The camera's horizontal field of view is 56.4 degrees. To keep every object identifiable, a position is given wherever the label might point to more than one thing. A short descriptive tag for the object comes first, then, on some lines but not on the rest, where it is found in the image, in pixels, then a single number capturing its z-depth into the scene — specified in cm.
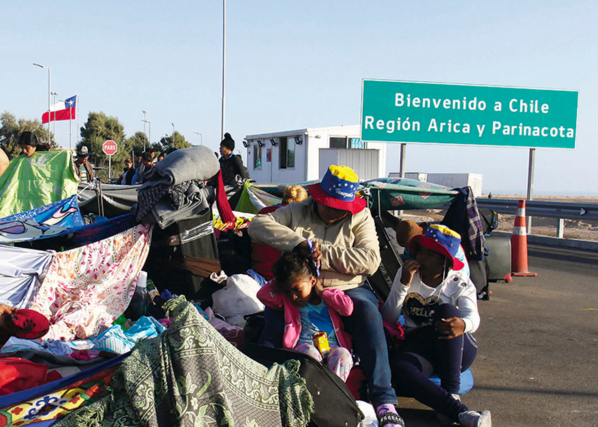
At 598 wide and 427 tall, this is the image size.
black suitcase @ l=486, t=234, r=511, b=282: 766
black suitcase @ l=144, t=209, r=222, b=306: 517
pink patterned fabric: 432
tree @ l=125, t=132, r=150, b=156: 6456
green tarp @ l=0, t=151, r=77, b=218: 794
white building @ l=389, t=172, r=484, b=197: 4334
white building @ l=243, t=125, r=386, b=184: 2434
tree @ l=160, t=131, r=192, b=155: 6976
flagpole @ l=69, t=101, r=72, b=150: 4690
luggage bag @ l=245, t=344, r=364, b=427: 302
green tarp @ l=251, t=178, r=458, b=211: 650
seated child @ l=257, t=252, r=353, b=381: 364
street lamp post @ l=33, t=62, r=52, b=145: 4888
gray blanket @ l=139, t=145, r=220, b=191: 495
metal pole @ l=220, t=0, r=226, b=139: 2498
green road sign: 1274
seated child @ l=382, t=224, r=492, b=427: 360
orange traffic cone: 910
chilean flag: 3722
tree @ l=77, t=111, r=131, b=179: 5753
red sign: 3094
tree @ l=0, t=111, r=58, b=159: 4928
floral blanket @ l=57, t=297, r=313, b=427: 252
